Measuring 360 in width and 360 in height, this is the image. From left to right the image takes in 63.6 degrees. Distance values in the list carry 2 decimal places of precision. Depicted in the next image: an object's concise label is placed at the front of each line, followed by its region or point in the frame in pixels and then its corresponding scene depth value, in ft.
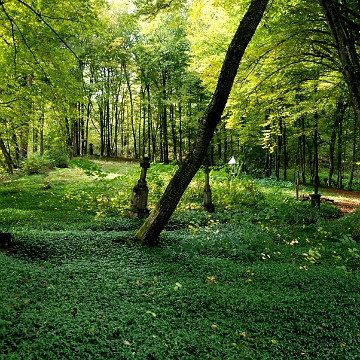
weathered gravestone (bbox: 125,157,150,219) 26.13
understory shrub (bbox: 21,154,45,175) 52.01
